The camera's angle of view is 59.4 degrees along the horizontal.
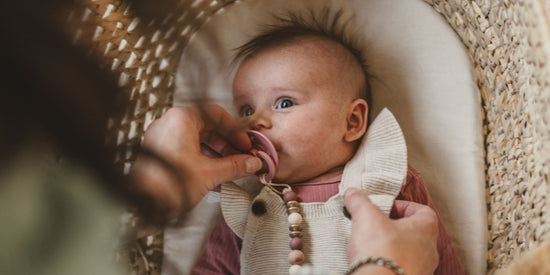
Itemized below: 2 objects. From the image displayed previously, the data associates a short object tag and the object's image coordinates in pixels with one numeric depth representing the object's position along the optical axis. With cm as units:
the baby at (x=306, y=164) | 85
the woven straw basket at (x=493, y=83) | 68
